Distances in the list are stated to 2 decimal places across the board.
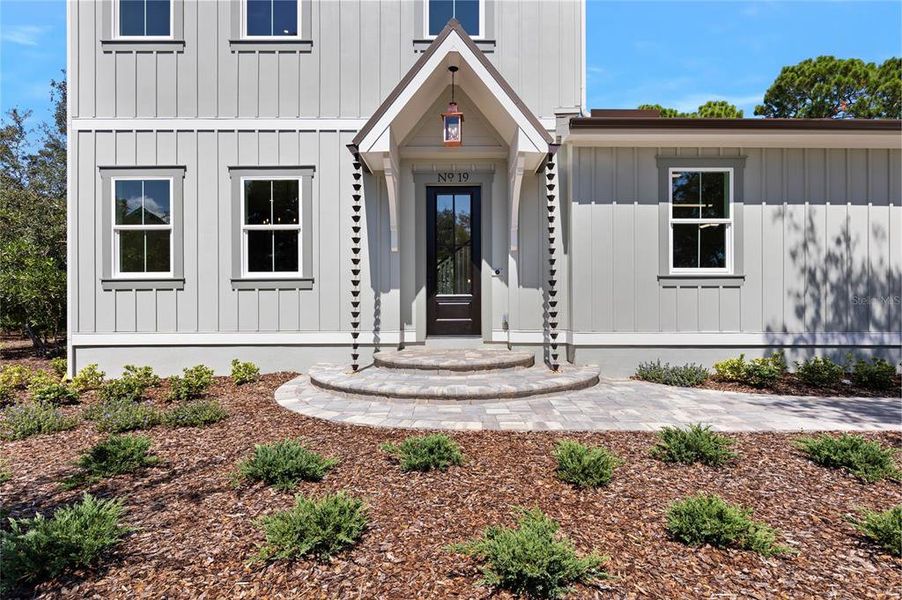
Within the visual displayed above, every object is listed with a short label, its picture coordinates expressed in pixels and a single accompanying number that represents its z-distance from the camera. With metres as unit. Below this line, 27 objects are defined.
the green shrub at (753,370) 6.04
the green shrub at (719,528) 2.35
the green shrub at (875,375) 5.89
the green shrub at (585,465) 3.04
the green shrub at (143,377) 5.56
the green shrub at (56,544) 2.10
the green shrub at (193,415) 4.40
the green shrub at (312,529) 2.25
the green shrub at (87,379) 5.97
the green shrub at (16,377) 5.69
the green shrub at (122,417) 4.30
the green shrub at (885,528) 2.34
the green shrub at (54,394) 5.22
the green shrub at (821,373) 6.09
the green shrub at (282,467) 3.04
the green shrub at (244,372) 6.43
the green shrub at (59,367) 6.91
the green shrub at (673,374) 6.22
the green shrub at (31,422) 4.23
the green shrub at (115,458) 3.23
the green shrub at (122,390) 5.38
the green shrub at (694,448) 3.40
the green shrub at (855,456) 3.22
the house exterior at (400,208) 6.77
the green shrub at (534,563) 2.01
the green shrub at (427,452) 3.24
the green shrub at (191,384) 5.38
